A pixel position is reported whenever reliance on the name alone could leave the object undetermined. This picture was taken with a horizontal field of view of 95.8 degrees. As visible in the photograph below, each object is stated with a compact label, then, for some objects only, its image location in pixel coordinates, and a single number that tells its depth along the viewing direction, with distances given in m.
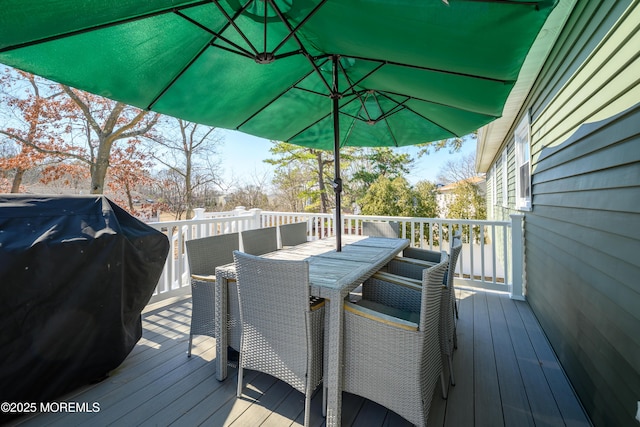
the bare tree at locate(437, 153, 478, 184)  18.16
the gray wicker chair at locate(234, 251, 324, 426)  1.62
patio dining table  1.62
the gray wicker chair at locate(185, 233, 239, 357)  2.30
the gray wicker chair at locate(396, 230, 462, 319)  3.07
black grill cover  1.62
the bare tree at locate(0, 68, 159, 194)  7.87
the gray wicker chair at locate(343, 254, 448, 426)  1.50
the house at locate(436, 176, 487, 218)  10.94
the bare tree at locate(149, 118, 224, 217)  10.66
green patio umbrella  1.50
